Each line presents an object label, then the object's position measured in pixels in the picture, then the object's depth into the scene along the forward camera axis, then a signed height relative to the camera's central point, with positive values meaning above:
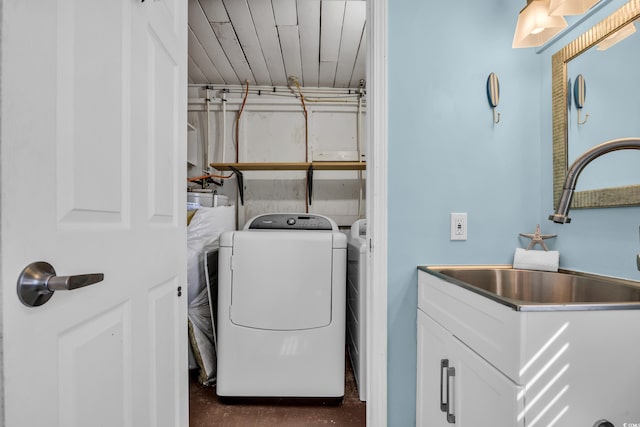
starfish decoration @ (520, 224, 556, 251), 1.27 -0.08
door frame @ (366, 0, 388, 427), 1.30 +0.04
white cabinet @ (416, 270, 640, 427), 0.73 -0.33
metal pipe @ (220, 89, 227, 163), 3.05 +0.88
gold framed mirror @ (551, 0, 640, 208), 1.00 +0.40
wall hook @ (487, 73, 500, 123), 1.31 +0.49
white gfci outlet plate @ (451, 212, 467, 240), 1.32 -0.04
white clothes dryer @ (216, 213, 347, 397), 1.82 -0.57
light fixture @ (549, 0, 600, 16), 1.08 +0.68
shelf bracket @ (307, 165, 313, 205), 2.94 +0.30
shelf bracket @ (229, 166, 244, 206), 2.98 +0.30
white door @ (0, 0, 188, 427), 0.50 +0.02
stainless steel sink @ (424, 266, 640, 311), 0.75 -0.23
